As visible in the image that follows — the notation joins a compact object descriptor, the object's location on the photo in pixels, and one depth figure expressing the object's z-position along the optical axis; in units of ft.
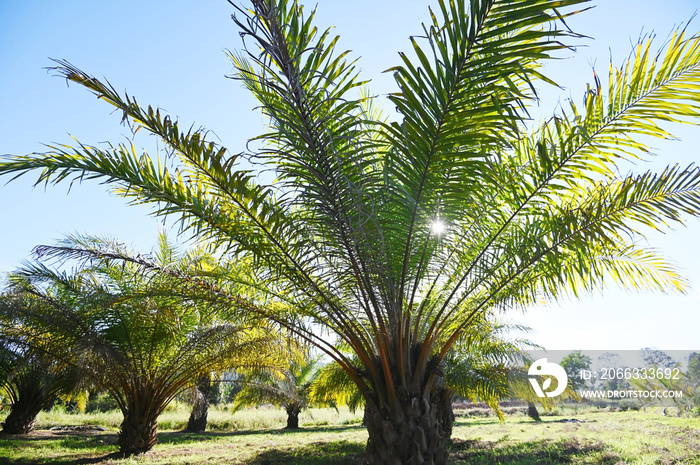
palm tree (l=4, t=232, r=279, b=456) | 26.53
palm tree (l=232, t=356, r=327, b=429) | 34.47
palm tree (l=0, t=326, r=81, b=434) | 29.99
